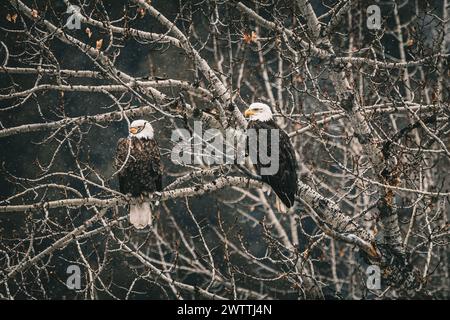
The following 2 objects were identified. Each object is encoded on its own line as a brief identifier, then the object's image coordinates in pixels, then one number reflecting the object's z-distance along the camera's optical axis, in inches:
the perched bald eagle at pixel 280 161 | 410.6
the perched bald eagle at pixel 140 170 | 446.9
